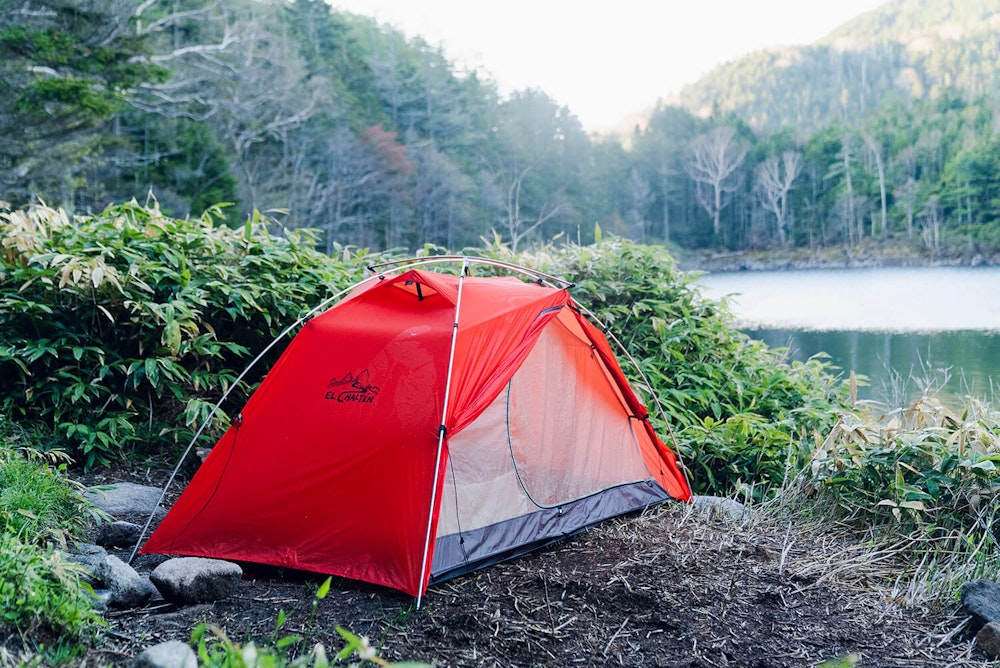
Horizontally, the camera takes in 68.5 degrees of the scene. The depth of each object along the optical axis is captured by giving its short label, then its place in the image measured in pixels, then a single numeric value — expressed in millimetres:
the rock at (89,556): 2869
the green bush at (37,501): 2873
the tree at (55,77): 12914
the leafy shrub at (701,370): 5105
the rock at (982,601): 2955
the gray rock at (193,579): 2797
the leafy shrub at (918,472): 3777
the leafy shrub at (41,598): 2125
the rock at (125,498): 3794
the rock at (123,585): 2770
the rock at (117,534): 3489
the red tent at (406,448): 3125
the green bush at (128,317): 4359
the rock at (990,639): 2797
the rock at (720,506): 4102
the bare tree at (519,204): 35125
